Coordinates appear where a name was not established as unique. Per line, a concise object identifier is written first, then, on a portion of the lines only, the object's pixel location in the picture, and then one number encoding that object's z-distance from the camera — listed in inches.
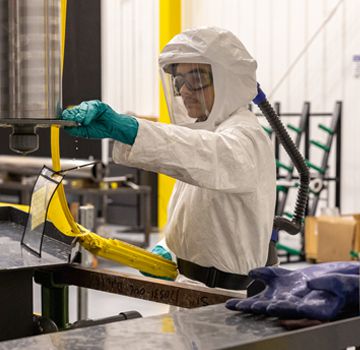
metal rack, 279.0
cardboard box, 259.6
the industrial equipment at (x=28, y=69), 71.4
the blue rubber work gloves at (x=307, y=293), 55.6
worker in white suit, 92.7
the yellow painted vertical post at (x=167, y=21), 303.1
